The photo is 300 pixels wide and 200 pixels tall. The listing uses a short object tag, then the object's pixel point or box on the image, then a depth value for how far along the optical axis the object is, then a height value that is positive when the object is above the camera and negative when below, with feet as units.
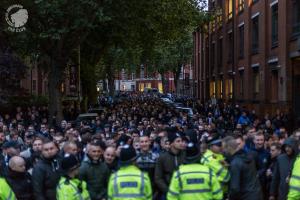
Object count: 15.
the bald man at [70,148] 52.65 -3.27
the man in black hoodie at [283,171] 49.69 -4.36
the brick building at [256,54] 152.78 +6.94
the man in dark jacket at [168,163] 49.32 -3.92
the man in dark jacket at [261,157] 57.27 -4.23
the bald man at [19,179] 45.15 -4.28
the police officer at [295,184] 43.65 -4.45
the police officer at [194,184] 39.05 -3.92
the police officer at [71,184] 41.94 -4.23
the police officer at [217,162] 46.32 -3.70
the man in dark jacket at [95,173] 47.48 -4.18
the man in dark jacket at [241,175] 45.61 -4.22
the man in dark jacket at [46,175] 46.11 -4.19
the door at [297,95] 152.20 -1.19
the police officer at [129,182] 38.63 -3.82
